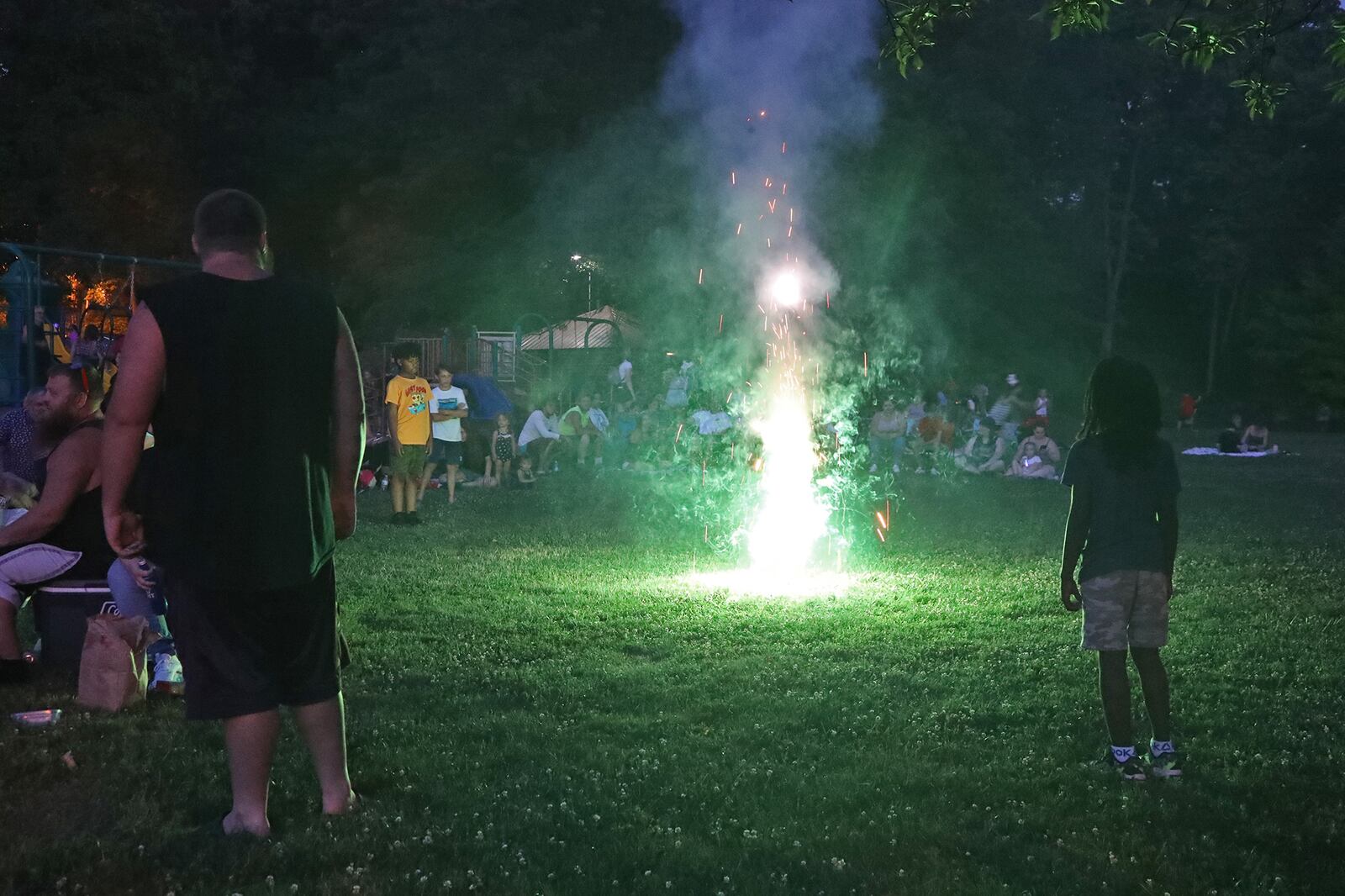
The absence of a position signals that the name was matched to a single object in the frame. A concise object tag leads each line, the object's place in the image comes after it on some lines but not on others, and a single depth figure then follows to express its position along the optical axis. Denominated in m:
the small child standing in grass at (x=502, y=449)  18.52
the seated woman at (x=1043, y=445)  21.33
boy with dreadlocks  5.30
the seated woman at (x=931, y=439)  22.62
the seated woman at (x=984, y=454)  22.53
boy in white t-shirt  15.95
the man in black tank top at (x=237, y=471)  4.04
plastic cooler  6.65
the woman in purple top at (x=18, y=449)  7.54
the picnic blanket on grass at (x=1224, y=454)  27.52
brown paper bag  6.02
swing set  13.78
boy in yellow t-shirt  13.50
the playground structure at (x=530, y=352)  29.98
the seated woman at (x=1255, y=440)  28.52
